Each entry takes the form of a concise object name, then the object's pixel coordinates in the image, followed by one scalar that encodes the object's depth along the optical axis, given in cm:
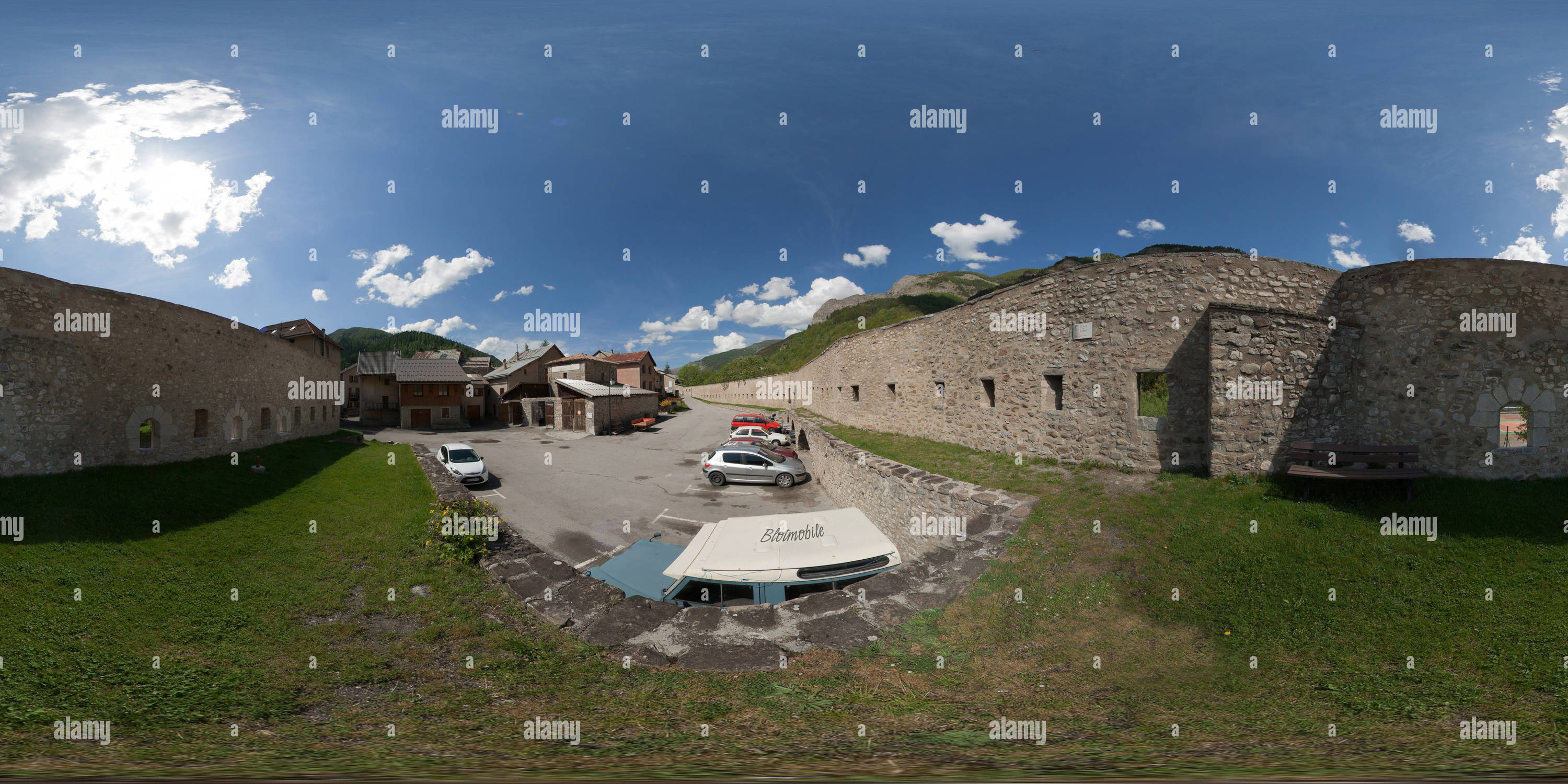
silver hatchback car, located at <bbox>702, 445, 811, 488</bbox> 1703
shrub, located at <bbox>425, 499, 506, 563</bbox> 764
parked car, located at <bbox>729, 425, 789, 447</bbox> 2373
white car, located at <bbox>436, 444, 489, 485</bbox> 1545
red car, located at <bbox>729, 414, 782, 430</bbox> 2823
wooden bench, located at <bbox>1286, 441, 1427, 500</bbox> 696
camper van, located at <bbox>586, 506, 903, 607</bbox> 754
